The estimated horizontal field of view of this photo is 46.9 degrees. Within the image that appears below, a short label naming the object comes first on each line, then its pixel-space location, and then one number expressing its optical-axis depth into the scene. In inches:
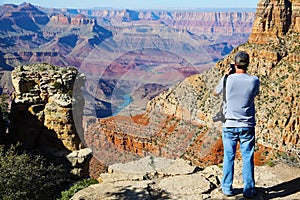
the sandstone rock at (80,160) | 546.3
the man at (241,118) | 197.5
